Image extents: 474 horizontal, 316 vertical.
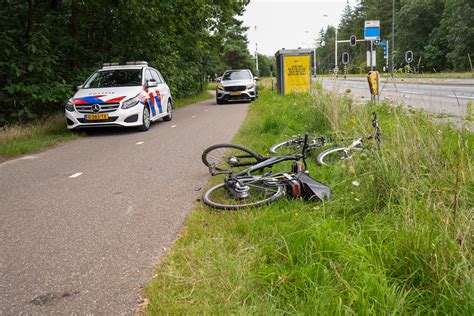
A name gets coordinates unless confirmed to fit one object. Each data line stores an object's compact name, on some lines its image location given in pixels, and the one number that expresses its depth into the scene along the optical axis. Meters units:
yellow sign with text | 19.55
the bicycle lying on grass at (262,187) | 3.80
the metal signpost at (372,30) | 21.77
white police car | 9.84
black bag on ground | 3.70
